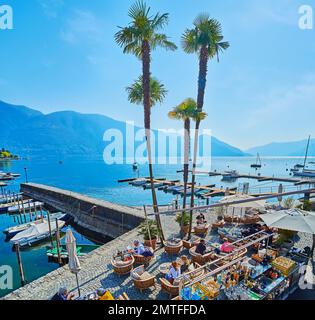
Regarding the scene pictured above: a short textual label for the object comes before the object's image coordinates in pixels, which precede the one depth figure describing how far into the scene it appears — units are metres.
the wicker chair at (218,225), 13.34
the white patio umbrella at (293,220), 7.05
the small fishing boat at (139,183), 57.38
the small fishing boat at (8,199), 31.70
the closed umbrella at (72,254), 6.95
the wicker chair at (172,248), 10.27
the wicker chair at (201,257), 8.98
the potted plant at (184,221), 12.49
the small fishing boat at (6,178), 69.44
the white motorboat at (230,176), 69.06
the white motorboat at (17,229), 20.98
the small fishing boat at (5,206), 29.77
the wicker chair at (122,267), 8.70
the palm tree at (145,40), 9.70
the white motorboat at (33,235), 17.83
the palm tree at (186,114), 11.39
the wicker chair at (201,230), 12.67
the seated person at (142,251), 9.50
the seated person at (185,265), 8.62
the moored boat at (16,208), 28.95
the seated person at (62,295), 6.79
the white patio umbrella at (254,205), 11.97
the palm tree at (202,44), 10.77
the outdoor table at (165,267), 8.28
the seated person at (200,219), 13.66
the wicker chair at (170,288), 6.98
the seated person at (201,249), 9.34
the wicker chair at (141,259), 9.41
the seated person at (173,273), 7.37
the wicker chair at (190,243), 10.62
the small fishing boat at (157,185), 52.72
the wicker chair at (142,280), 7.53
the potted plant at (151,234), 10.97
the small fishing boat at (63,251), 15.27
